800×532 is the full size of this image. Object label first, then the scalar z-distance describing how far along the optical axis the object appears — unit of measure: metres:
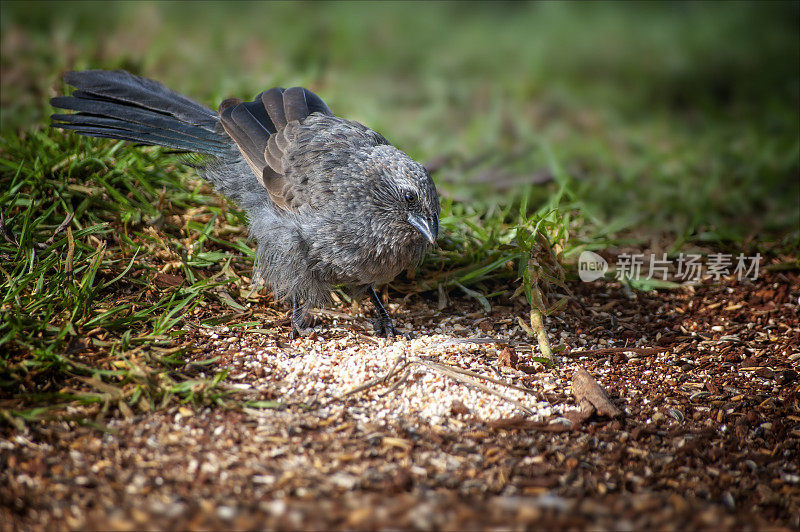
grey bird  7.47
